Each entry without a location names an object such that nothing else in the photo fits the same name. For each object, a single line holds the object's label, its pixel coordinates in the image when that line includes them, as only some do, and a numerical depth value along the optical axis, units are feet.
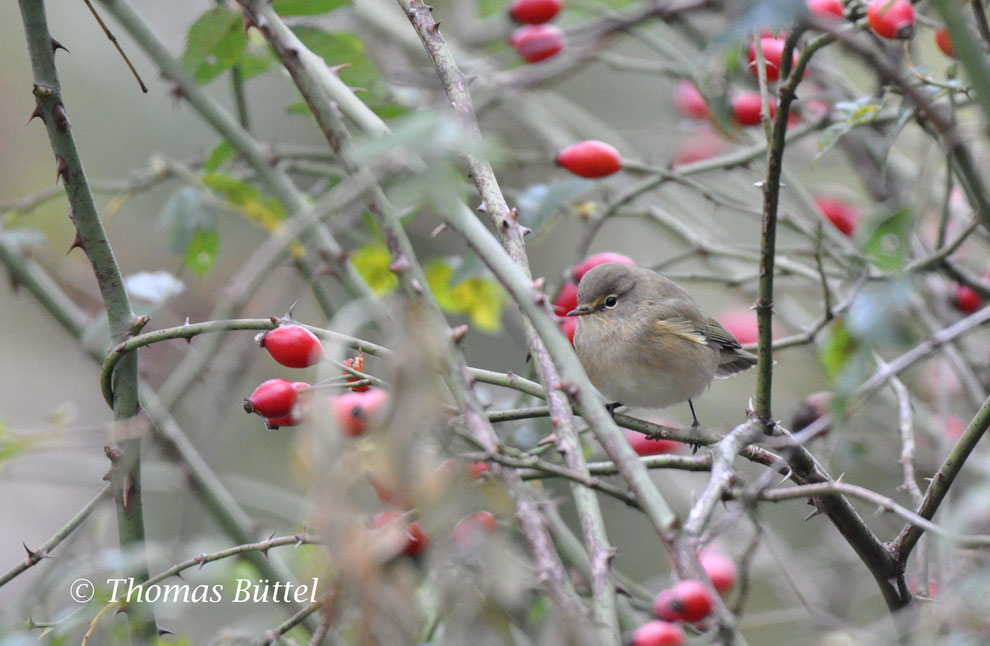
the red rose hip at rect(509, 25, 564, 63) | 23.82
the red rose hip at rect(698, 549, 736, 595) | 21.95
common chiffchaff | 26.81
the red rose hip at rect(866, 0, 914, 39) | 17.48
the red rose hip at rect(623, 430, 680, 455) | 20.94
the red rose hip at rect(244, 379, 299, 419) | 14.46
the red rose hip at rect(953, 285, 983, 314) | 26.99
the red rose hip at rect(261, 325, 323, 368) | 14.28
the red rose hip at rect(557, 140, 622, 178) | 20.16
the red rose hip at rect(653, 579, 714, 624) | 9.70
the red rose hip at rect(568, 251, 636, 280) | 22.20
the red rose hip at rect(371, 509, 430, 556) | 14.16
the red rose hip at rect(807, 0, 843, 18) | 19.42
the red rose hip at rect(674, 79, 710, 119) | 32.60
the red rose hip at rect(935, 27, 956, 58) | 19.67
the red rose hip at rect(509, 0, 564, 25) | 25.45
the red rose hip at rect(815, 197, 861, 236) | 33.17
